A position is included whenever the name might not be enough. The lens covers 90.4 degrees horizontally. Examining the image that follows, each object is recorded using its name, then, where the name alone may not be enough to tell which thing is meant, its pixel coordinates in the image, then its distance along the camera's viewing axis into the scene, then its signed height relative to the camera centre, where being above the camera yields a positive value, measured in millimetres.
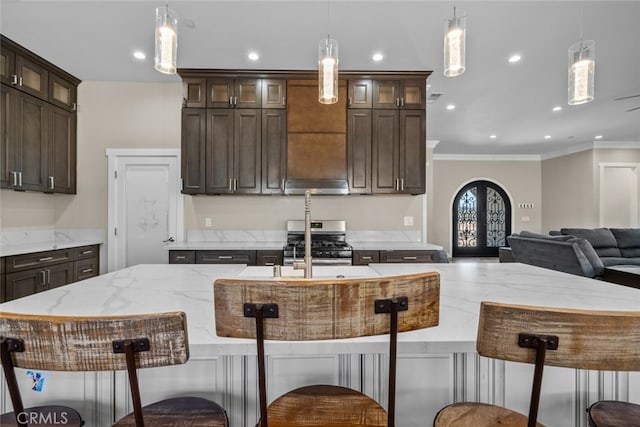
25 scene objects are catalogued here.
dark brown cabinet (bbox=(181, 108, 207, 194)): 3656 +721
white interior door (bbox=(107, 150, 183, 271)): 3908 +105
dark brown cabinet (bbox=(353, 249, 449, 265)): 3541 -486
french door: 8547 -176
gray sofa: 4245 -560
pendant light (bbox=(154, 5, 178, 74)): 1569 +871
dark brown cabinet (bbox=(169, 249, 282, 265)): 3465 -485
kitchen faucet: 1642 -201
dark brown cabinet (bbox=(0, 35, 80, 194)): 3117 +967
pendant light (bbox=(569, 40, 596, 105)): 1684 +762
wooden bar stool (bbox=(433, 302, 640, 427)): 676 -269
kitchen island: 1159 -622
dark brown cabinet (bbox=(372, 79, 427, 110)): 3734 +1397
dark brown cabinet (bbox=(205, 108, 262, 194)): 3674 +713
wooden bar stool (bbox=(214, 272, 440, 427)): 696 -215
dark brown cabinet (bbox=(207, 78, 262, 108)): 3672 +1392
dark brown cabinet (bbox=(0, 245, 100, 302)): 2783 -571
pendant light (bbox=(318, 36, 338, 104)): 1845 +850
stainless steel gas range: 3475 -366
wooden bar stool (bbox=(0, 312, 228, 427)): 652 -271
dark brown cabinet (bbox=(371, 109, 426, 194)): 3732 +737
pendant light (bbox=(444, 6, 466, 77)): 1573 +848
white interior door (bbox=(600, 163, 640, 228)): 6969 +409
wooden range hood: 3682 +879
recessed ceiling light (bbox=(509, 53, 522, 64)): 3238 +1603
